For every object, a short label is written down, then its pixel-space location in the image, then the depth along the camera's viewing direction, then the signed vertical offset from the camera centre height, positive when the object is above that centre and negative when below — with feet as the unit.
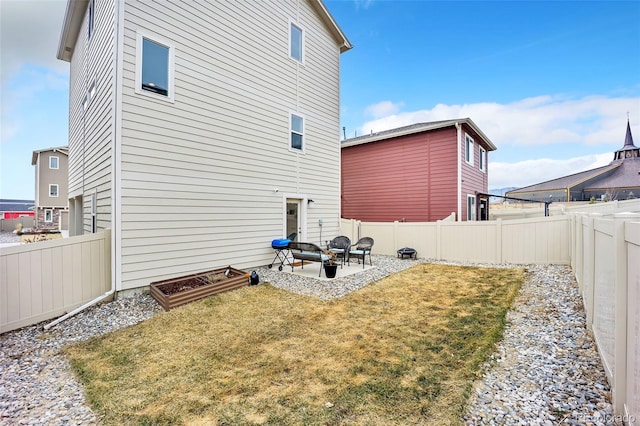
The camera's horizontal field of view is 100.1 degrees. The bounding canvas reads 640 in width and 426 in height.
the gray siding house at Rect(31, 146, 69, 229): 71.82 +7.35
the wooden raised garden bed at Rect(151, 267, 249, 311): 16.10 -5.04
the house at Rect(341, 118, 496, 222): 38.19 +6.30
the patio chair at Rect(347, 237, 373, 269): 27.77 -3.80
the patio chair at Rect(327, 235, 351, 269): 28.09 -3.68
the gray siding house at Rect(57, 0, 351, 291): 17.61 +6.96
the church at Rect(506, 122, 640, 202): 84.43 +9.54
